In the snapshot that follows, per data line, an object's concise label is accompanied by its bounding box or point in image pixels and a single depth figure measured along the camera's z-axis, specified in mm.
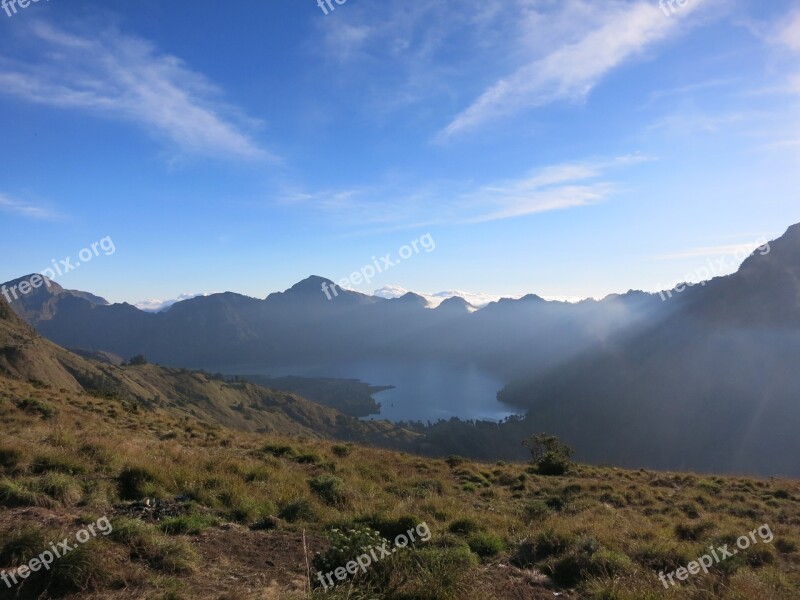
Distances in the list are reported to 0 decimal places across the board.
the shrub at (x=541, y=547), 6785
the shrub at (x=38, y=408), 15006
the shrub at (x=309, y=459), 14125
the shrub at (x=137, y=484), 7861
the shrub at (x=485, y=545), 6945
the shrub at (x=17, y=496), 6516
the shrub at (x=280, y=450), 14820
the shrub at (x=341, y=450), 16594
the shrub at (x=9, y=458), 7945
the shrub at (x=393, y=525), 7166
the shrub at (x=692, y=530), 9304
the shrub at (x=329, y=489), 9625
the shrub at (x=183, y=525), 6258
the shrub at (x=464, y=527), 7838
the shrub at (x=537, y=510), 9938
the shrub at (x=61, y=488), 6969
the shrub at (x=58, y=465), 8219
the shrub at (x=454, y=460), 19177
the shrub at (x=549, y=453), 19848
